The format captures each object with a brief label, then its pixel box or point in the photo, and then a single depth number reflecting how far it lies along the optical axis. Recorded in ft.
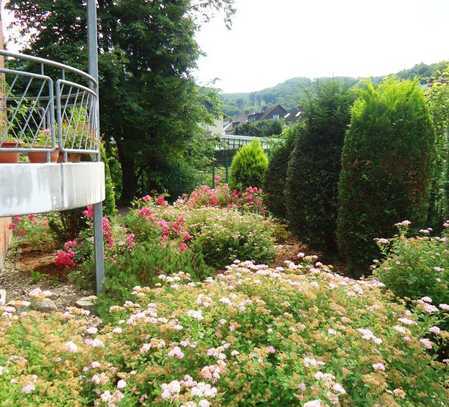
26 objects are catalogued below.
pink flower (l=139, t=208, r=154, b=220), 21.91
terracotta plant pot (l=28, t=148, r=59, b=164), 12.70
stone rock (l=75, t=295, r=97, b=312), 15.78
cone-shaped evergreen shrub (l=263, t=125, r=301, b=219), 28.53
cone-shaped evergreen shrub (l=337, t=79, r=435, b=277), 17.13
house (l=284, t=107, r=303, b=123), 203.15
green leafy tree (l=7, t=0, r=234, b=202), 45.16
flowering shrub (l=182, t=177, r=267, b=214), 31.50
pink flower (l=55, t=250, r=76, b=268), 19.40
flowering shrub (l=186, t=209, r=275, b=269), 20.31
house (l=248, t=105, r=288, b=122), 224.53
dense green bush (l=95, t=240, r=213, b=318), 15.38
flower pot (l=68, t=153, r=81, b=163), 15.47
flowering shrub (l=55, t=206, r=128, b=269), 19.39
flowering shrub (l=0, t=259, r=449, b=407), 7.16
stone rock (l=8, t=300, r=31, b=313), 9.61
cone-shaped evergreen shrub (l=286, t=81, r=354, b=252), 20.65
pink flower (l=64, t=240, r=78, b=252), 20.20
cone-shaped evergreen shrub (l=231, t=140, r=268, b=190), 36.58
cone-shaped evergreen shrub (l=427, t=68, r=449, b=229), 18.20
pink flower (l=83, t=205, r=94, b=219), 21.62
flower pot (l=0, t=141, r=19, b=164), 11.15
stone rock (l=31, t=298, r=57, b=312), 15.15
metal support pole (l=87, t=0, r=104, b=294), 16.46
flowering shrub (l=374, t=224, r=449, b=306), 11.69
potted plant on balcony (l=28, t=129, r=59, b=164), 12.67
